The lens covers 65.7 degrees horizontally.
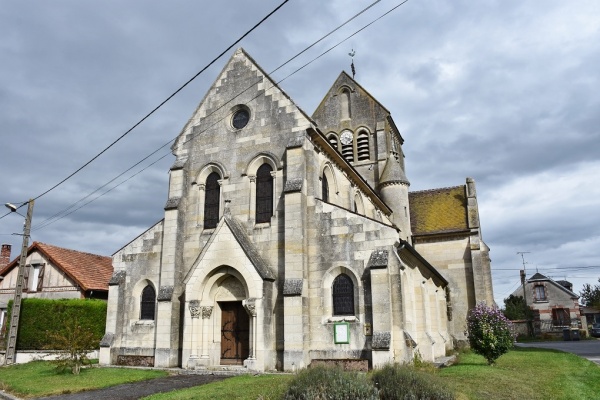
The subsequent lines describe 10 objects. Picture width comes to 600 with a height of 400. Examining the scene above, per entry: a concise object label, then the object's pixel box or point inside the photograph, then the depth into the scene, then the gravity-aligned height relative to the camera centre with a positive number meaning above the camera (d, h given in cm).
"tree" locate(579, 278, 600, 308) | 6203 +196
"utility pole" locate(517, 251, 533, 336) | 5184 +69
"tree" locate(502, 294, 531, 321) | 5555 +33
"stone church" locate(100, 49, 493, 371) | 1702 +205
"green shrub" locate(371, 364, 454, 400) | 845 -133
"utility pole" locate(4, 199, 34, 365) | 2241 +84
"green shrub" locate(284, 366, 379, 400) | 816 -127
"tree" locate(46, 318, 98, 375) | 1666 -108
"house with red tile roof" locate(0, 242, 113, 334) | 2846 +255
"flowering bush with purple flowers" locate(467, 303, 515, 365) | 1711 -79
